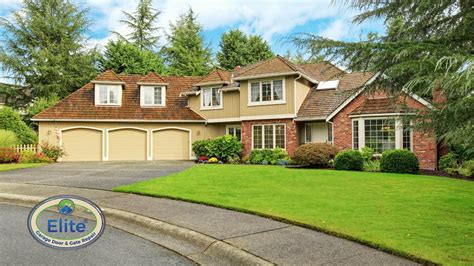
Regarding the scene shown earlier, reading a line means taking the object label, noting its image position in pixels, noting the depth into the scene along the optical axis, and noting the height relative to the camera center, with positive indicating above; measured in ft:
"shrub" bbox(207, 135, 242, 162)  75.46 -1.86
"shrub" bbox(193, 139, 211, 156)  76.48 -1.68
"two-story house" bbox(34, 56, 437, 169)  71.82 +5.31
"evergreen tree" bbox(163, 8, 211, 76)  132.36 +33.98
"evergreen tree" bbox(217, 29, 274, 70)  129.90 +32.43
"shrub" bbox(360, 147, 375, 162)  60.95 -2.46
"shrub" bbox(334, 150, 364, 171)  57.06 -3.53
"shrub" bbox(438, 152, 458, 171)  54.19 -3.55
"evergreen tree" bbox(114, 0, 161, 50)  138.41 +44.14
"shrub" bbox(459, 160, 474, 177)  48.21 -4.23
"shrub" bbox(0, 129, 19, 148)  72.33 +0.17
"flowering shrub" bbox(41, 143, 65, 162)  75.05 -2.35
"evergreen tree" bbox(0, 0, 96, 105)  113.80 +28.52
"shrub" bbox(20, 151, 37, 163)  68.69 -3.29
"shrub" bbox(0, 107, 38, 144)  82.79 +3.26
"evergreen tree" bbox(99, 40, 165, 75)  112.98 +25.26
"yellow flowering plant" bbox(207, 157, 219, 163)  73.97 -4.27
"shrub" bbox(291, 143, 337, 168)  60.80 -2.66
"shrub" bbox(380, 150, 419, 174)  53.26 -3.50
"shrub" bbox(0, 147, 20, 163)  66.54 -2.87
